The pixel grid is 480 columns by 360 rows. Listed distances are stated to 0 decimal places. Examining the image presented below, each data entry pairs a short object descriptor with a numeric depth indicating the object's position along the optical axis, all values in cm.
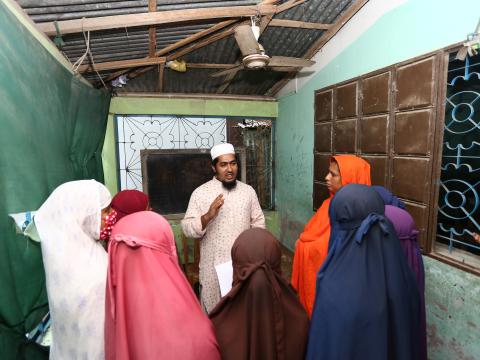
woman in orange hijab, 185
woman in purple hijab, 149
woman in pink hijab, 93
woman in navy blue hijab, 99
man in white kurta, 200
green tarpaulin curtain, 113
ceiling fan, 218
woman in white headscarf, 110
